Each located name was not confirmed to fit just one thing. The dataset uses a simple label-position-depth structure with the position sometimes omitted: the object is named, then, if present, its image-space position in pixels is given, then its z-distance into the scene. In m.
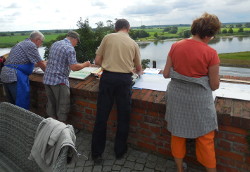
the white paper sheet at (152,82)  2.84
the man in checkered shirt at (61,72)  2.83
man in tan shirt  2.49
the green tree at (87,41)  21.86
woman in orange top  1.86
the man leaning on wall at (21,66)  3.19
